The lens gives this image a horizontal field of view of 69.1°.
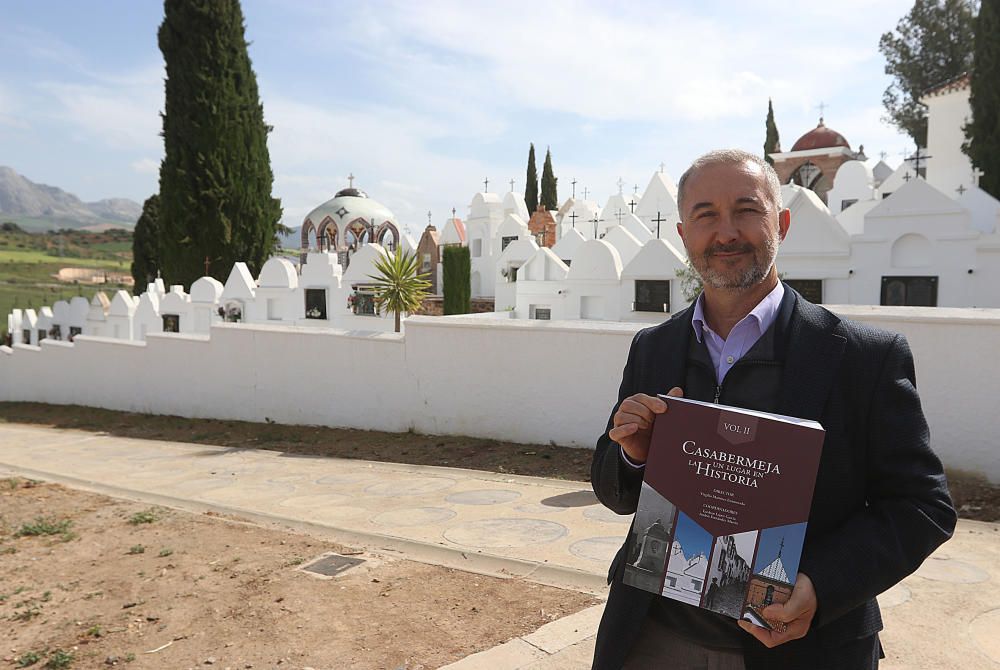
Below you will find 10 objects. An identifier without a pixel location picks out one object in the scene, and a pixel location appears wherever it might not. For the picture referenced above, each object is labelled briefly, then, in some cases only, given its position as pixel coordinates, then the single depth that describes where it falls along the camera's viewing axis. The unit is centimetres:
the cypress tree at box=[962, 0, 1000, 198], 2258
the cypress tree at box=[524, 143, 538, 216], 4809
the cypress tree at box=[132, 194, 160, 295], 3056
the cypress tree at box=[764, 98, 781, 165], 4384
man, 169
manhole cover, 489
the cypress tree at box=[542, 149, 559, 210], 4719
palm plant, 1296
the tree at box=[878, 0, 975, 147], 3494
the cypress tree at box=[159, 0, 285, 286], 2400
